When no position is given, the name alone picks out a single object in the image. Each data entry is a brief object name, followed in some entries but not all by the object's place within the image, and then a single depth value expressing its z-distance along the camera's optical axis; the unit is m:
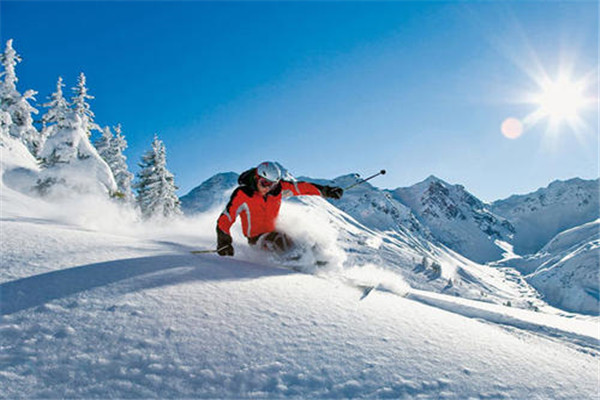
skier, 6.25
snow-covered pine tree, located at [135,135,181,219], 27.08
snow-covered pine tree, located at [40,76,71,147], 26.04
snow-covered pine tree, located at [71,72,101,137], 26.92
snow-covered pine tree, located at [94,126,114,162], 30.91
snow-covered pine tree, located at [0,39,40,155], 21.98
